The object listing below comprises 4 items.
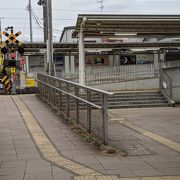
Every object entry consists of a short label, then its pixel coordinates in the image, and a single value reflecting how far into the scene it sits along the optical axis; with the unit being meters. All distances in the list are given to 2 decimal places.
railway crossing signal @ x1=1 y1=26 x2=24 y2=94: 17.38
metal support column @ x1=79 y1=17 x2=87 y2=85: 17.54
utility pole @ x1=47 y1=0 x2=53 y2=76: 15.12
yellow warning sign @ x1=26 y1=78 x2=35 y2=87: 27.86
